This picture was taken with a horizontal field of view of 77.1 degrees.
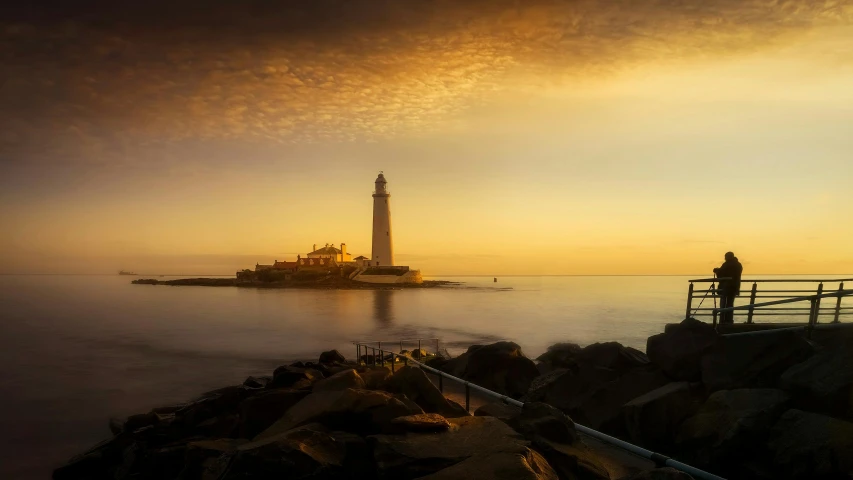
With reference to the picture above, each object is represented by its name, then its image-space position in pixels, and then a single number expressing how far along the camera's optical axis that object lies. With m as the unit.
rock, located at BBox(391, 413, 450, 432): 6.41
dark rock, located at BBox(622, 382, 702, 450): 7.50
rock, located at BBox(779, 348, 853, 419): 6.61
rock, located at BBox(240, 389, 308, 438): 8.27
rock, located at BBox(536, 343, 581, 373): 13.24
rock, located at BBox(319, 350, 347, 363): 16.45
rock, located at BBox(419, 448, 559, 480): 4.97
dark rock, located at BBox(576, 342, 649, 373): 11.09
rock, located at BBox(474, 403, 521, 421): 7.56
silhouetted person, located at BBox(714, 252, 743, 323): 11.77
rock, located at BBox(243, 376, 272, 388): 13.89
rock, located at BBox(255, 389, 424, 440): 6.77
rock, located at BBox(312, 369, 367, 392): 8.52
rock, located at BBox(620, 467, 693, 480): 4.39
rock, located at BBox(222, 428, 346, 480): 5.54
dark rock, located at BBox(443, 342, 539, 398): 11.77
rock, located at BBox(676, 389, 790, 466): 6.55
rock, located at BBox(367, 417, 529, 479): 5.61
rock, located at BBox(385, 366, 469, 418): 8.03
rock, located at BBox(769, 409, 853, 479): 5.71
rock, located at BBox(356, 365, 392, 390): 9.25
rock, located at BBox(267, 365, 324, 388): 11.48
